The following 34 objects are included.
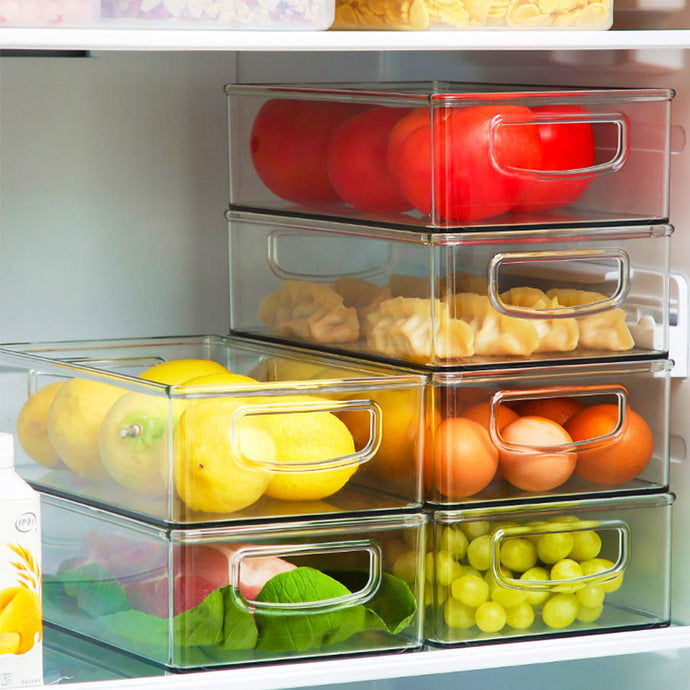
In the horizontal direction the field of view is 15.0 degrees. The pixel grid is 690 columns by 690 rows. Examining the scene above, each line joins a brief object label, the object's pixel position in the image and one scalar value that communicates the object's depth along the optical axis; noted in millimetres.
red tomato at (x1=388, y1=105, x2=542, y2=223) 1494
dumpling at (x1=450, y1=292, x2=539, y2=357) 1510
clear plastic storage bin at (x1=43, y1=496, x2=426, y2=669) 1472
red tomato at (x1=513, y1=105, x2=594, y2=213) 1524
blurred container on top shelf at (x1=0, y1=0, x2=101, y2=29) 1399
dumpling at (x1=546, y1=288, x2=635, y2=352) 1542
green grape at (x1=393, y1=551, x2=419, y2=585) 1516
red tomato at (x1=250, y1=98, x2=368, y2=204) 1598
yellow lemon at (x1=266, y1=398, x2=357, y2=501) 1473
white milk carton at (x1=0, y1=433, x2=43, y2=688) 1413
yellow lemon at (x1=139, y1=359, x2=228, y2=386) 1549
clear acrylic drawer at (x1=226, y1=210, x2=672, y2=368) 1510
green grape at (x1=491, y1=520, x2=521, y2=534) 1530
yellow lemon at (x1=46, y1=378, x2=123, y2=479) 1508
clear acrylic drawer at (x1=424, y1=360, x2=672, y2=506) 1516
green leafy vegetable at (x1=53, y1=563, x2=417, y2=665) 1473
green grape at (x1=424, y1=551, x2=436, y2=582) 1528
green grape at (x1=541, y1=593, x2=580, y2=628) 1541
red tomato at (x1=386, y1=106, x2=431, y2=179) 1508
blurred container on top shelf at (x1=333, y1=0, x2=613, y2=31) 1476
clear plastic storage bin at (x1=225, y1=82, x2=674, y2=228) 1498
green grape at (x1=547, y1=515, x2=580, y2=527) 1544
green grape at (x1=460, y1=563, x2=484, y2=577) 1529
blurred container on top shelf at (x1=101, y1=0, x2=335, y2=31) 1415
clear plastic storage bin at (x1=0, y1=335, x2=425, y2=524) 1459
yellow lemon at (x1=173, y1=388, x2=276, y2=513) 1456
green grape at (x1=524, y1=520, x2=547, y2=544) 1537
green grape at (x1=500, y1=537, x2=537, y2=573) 1533
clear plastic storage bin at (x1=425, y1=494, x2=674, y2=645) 1524
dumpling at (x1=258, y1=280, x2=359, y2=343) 1584
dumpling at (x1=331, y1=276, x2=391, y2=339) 1561
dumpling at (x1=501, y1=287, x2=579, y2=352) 1530
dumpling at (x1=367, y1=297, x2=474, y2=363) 1509
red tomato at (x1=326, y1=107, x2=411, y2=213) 1549
